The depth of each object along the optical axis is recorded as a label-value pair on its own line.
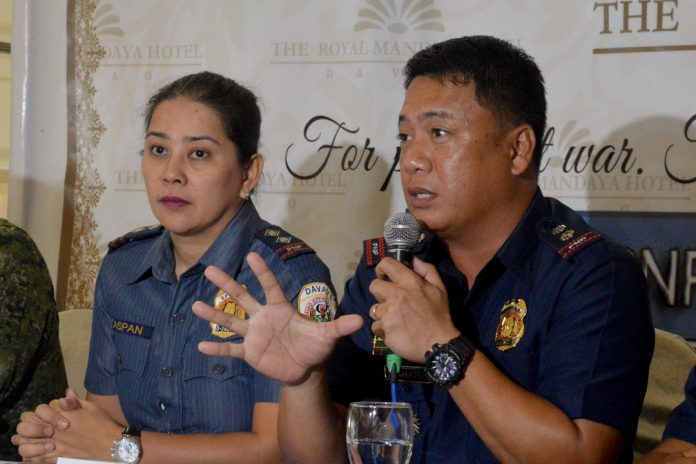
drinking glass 3.57
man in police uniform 3.74
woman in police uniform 4.01
